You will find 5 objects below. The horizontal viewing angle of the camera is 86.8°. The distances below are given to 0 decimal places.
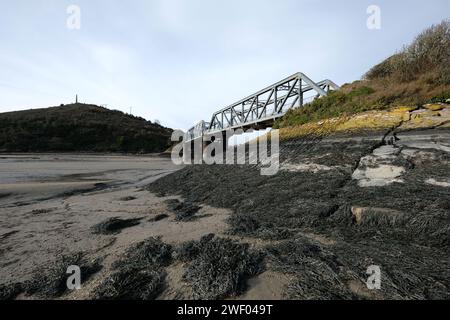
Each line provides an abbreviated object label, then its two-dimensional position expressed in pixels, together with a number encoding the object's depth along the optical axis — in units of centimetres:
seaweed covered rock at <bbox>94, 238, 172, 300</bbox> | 286
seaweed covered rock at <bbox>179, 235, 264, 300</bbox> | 279
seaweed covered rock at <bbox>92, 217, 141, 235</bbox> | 521
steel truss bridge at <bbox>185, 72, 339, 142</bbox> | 1747
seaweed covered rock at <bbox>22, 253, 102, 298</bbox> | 304
